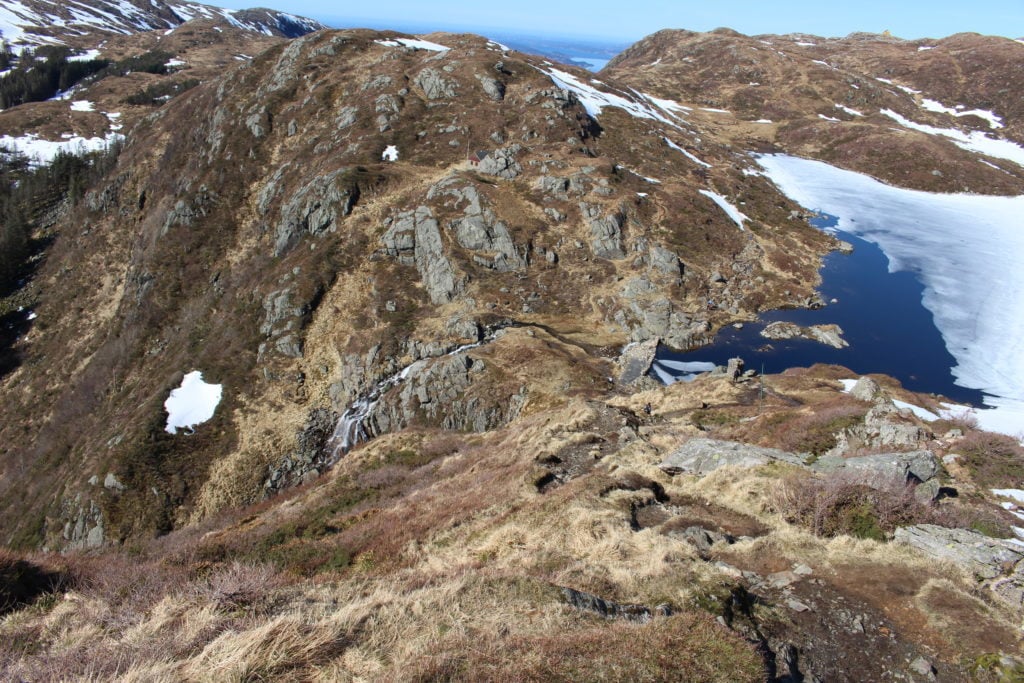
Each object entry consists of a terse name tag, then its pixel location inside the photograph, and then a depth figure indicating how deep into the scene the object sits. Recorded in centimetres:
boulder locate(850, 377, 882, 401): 3384
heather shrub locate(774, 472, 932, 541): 1641
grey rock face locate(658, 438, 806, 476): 2308
